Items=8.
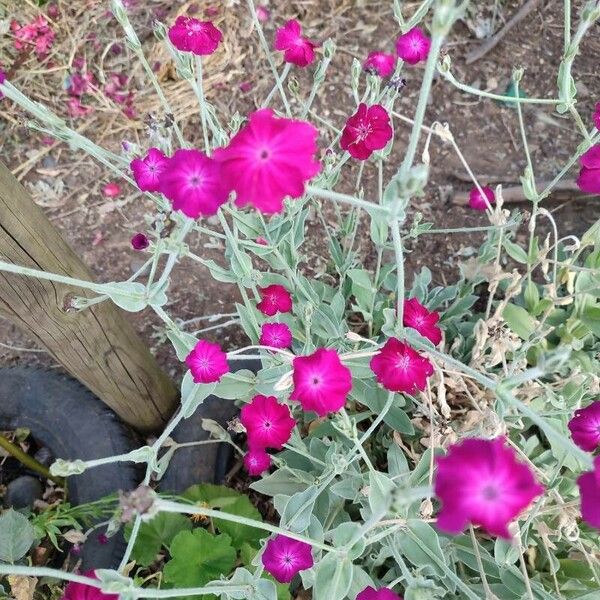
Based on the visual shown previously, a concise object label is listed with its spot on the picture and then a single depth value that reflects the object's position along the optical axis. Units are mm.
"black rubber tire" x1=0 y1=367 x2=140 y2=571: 451
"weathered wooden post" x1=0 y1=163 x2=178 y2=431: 316
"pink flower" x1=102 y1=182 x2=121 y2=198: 684
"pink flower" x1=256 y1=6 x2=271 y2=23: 748
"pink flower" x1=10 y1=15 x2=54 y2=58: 755
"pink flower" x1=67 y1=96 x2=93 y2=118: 730
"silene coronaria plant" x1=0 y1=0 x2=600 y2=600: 214
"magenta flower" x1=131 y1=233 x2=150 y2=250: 376
